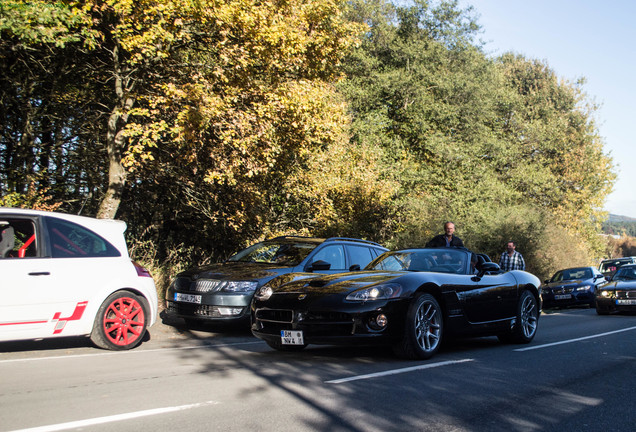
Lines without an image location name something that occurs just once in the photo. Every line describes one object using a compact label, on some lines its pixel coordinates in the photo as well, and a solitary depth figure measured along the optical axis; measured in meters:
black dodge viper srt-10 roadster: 6.83
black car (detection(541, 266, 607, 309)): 21.31
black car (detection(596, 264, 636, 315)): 16.23
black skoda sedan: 9.74
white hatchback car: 7.02
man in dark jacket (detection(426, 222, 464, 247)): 12.51
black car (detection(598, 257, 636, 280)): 32.52
